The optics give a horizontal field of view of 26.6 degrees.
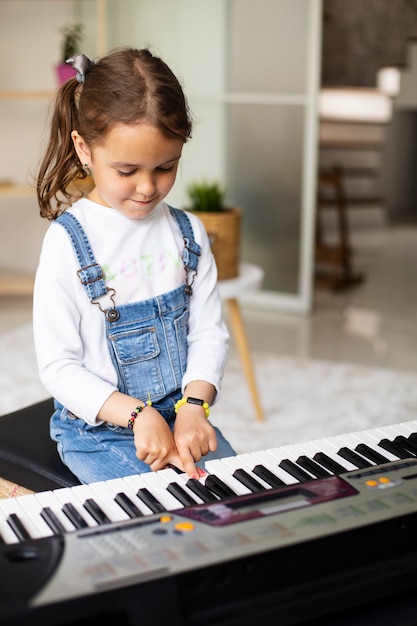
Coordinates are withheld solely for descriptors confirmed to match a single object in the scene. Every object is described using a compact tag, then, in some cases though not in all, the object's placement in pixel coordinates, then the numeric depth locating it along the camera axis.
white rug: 2.95
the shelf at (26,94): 4.29
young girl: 1.30
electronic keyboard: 0.81
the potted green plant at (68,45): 4.26
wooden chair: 5.34
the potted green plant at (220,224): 2.80
